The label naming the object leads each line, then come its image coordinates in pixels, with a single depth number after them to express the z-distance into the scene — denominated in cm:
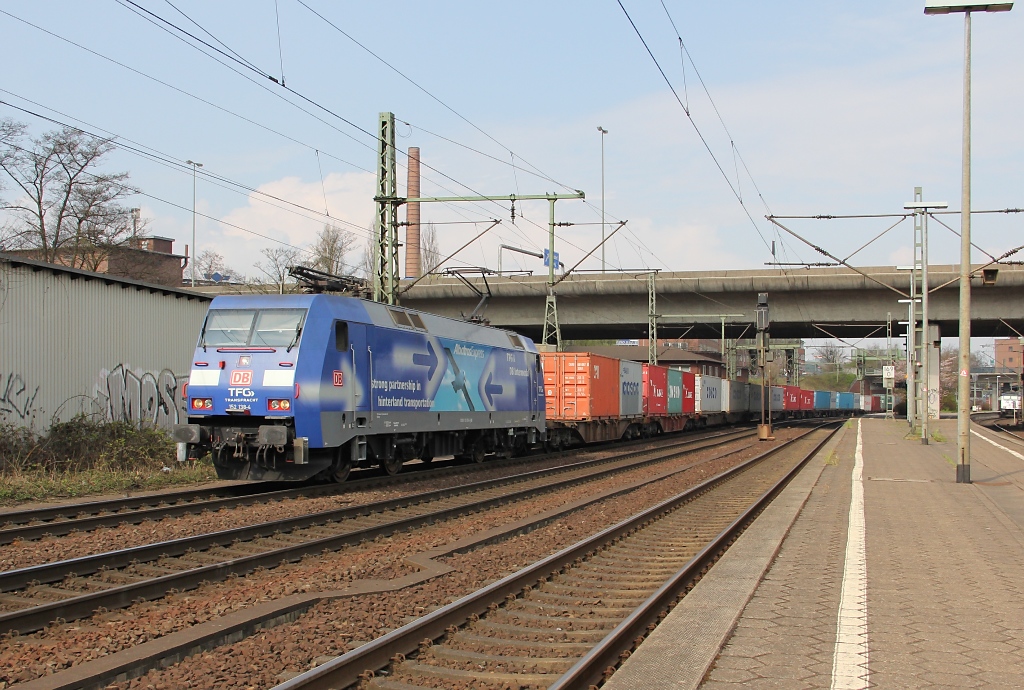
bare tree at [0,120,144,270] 3606
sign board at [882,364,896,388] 4709
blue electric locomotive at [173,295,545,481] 1435
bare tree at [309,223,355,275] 5845
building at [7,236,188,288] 3878
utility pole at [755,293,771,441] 2939
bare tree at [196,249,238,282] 7982
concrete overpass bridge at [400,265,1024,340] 4475
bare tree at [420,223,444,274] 7399
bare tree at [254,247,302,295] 6117
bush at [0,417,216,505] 1501
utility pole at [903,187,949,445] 3147
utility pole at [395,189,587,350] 2434
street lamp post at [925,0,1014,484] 1755
